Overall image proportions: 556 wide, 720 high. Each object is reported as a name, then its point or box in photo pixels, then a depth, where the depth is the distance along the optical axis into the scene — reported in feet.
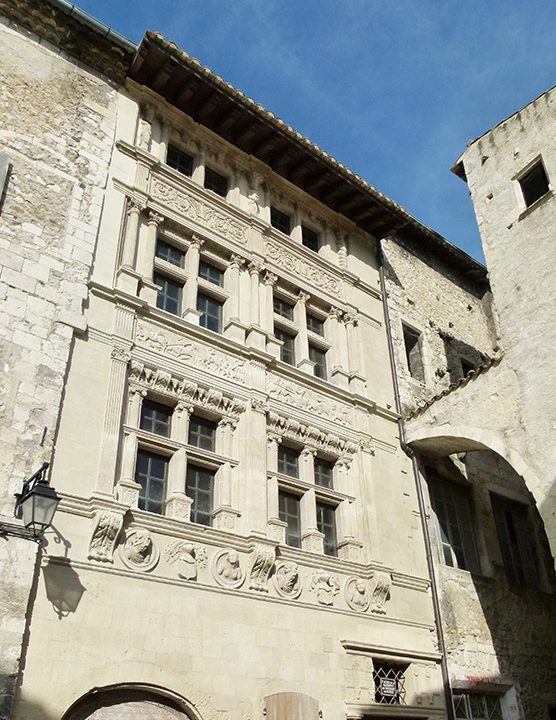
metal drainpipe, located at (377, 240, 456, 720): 35.65
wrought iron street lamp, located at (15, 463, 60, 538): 23.29
